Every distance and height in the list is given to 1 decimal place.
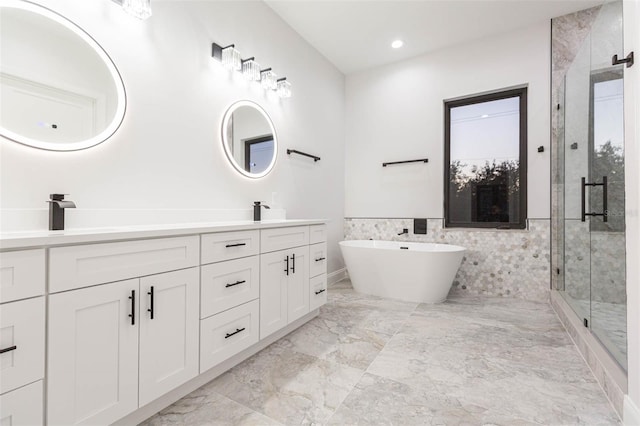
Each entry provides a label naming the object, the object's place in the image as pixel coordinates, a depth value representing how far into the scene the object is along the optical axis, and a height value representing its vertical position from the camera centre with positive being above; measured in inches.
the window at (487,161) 122.9 +24.8
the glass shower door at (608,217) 61.4 +0.1
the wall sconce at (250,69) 86.4 +47.8
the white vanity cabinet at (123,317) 35.2 -16.5
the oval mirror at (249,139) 90.7 +25.7
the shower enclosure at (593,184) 63.6 +9.4
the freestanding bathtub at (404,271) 111.0 -22.2
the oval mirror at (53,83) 49.9 +25.1
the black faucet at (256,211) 94.4 +1.2
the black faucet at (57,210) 50.8 +0.6
